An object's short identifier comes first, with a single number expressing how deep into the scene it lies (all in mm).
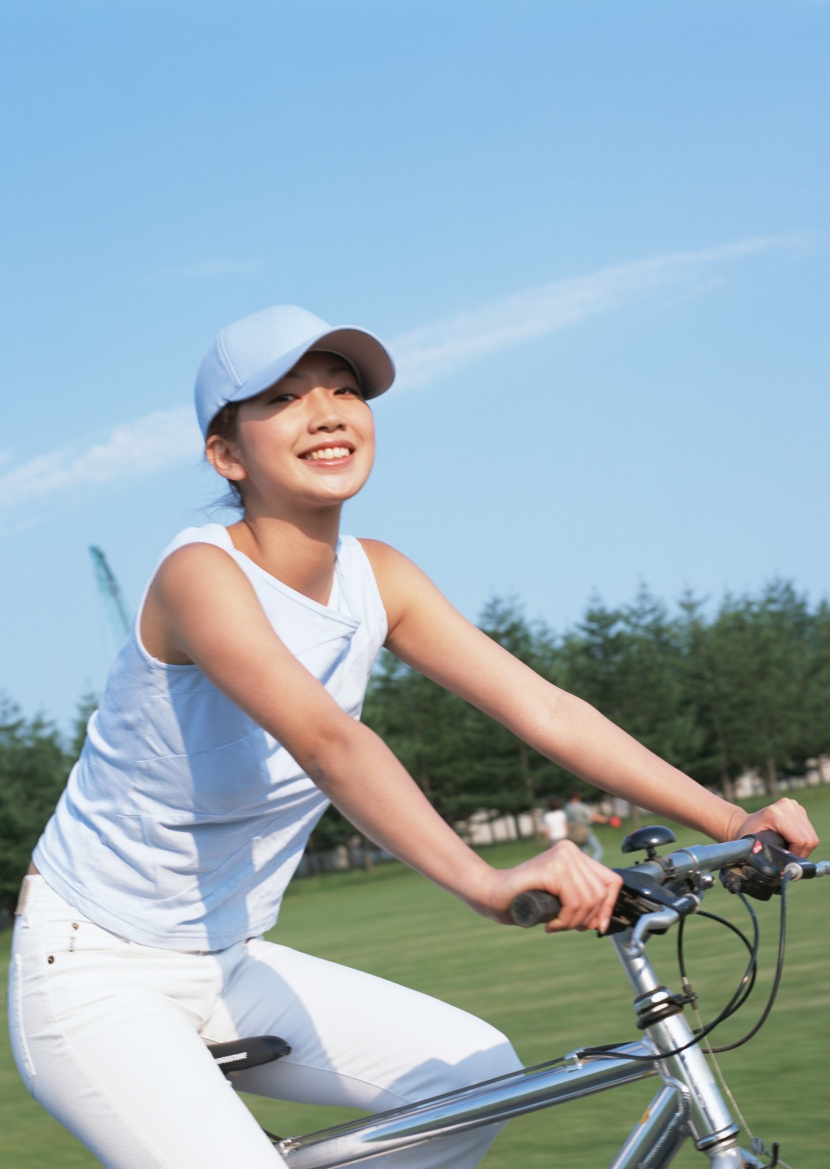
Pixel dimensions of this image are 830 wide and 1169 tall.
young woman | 2422
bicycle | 2127
